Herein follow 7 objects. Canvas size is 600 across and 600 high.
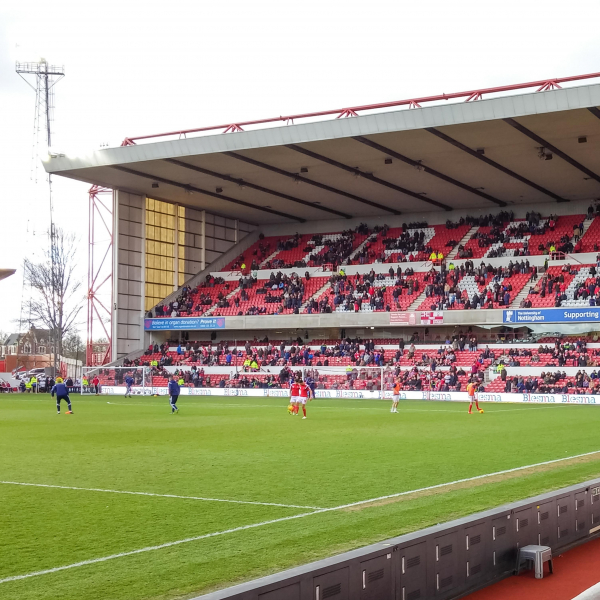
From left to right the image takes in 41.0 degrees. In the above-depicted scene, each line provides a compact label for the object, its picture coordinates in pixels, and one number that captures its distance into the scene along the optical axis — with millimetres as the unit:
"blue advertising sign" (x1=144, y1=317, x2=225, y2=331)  56406
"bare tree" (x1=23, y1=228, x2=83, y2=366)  67188
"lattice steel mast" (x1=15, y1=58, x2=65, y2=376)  64500
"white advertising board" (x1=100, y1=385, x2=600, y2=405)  39844
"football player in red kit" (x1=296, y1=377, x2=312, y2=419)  28620
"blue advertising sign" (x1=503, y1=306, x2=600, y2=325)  44750
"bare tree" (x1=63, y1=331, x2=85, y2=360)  94375
